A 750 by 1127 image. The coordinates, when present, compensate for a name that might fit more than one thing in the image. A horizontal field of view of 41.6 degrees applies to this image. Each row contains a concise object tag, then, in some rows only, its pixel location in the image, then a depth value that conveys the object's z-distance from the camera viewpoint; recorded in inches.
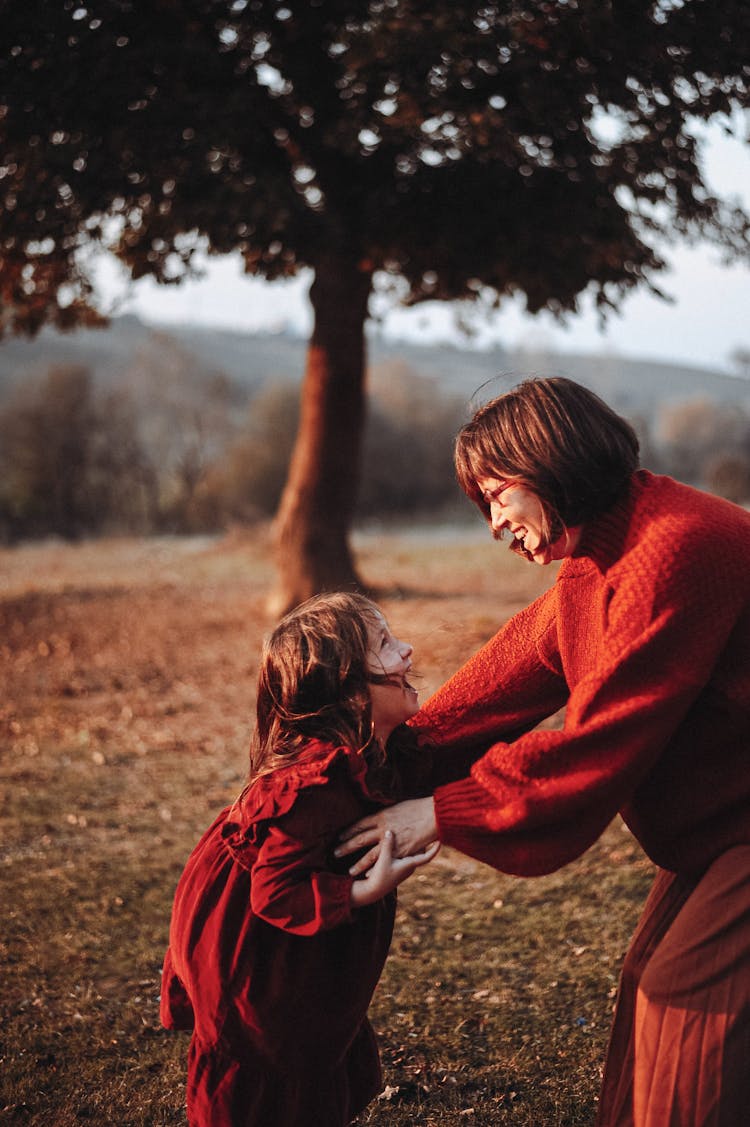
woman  80.5
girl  89.9
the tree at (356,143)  316.5
